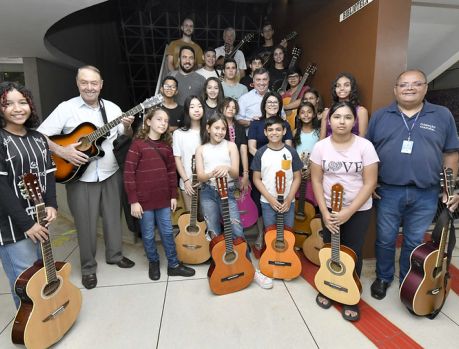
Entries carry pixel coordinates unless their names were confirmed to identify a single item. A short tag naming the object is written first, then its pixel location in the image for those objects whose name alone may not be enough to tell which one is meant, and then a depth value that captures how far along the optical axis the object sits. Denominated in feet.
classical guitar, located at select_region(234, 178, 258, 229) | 9.51
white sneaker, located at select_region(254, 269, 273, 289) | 7.59
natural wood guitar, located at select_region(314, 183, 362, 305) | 6.44
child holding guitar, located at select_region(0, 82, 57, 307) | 5.30
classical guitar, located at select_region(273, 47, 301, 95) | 11.93
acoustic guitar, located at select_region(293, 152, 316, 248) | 9.19
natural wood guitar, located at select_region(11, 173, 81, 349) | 5.26
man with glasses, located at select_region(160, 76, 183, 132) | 9.03
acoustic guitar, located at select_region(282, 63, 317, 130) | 10.78
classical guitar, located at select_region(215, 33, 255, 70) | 13.08
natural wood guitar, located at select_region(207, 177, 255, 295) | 7.27
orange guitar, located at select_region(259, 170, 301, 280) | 7.80
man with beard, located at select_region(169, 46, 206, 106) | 10.09
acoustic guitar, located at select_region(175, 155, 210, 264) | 8.64
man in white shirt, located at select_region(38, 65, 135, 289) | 7.32
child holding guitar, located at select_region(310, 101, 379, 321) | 6.44
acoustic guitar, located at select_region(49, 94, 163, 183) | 7.37
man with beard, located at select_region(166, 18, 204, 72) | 12.29
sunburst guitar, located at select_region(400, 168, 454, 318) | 6.17
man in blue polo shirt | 6.57
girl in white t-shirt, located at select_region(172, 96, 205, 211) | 8.32
